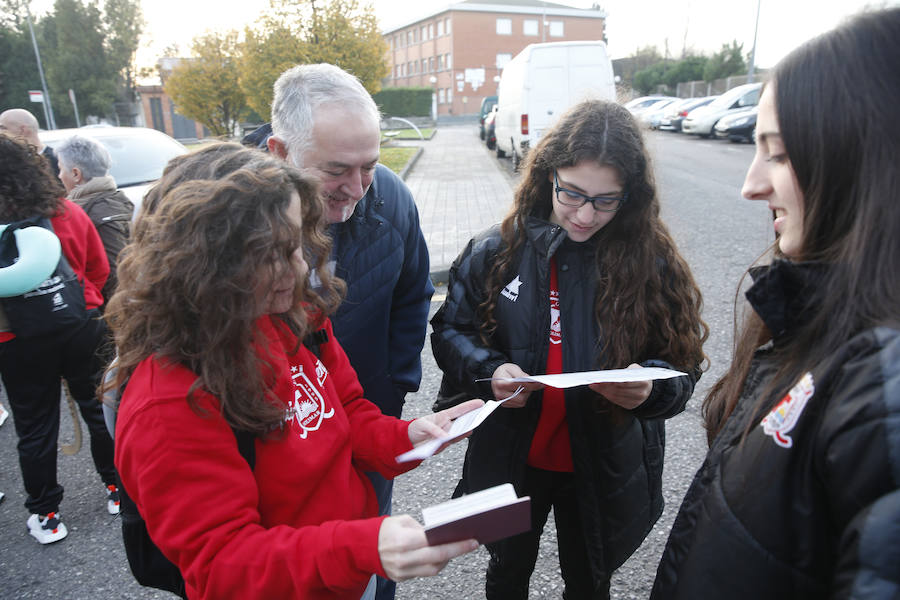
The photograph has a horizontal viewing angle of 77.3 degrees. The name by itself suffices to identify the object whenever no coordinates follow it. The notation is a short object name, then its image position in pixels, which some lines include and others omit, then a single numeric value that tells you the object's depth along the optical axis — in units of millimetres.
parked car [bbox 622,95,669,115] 30172
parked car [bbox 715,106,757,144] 17766
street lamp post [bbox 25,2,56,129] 24822
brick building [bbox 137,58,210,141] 36925
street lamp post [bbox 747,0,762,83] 25312
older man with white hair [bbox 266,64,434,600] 1732
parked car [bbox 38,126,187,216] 6043
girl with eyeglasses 1754
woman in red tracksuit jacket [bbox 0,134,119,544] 2596
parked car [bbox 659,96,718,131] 24011
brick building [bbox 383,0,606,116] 52594
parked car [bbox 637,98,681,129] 25748
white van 11602
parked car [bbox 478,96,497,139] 24570
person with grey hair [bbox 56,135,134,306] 3434
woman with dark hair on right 756
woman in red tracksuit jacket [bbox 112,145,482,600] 1025
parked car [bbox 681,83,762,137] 19875
